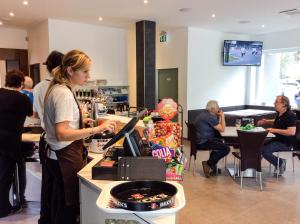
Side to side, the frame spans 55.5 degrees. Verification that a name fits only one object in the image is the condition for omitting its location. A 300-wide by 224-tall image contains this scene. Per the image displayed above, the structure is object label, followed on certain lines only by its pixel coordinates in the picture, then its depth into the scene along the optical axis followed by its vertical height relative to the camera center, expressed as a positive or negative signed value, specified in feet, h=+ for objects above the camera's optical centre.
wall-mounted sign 24.35 +4.51
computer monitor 5.47 -1.03
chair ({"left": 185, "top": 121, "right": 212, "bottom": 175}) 15.09 -2.53
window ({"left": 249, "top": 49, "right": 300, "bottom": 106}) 25.27 +1.01
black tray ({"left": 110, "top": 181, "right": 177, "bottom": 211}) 4.00 -1.66
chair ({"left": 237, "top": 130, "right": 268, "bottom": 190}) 12.84 -2.71
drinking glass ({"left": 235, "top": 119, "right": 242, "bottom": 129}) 15.36 -1.87
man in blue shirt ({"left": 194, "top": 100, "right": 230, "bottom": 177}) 14.85 -2.32
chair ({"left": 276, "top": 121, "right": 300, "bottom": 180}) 14.13 -2.88
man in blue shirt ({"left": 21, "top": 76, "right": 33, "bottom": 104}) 13.33 +0.11
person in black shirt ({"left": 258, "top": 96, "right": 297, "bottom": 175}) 14.19 -2.08
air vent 17.55 +4.82
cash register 5.22 -1.41
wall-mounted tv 25.12 +3.23
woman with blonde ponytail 5.76 -0.86
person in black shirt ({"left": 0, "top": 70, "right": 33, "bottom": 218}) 9.81 -1.24
